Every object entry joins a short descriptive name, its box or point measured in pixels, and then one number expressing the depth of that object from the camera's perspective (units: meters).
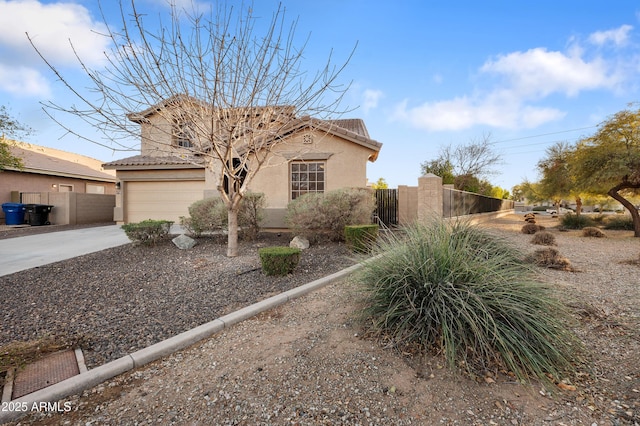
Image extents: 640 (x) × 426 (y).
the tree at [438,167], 27.00
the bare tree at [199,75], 5.50
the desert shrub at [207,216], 8.41
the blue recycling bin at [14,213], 14.68
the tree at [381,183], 26.34
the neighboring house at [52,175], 16.31
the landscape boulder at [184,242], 7.80
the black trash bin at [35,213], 14.61
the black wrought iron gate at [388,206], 11.31
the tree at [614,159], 11.77
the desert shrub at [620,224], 16.19
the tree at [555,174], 20.28
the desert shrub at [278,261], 5.23
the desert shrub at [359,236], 6.96
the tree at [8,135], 13.46
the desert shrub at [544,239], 9.35
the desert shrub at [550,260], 6.10
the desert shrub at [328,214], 8.03
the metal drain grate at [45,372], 2.47
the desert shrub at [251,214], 8.45
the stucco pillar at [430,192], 9.74
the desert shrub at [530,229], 13.14
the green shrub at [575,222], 17.56
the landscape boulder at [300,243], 7.80
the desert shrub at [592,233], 12.61
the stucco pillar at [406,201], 11.12
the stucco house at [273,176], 11.12
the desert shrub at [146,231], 7.77
